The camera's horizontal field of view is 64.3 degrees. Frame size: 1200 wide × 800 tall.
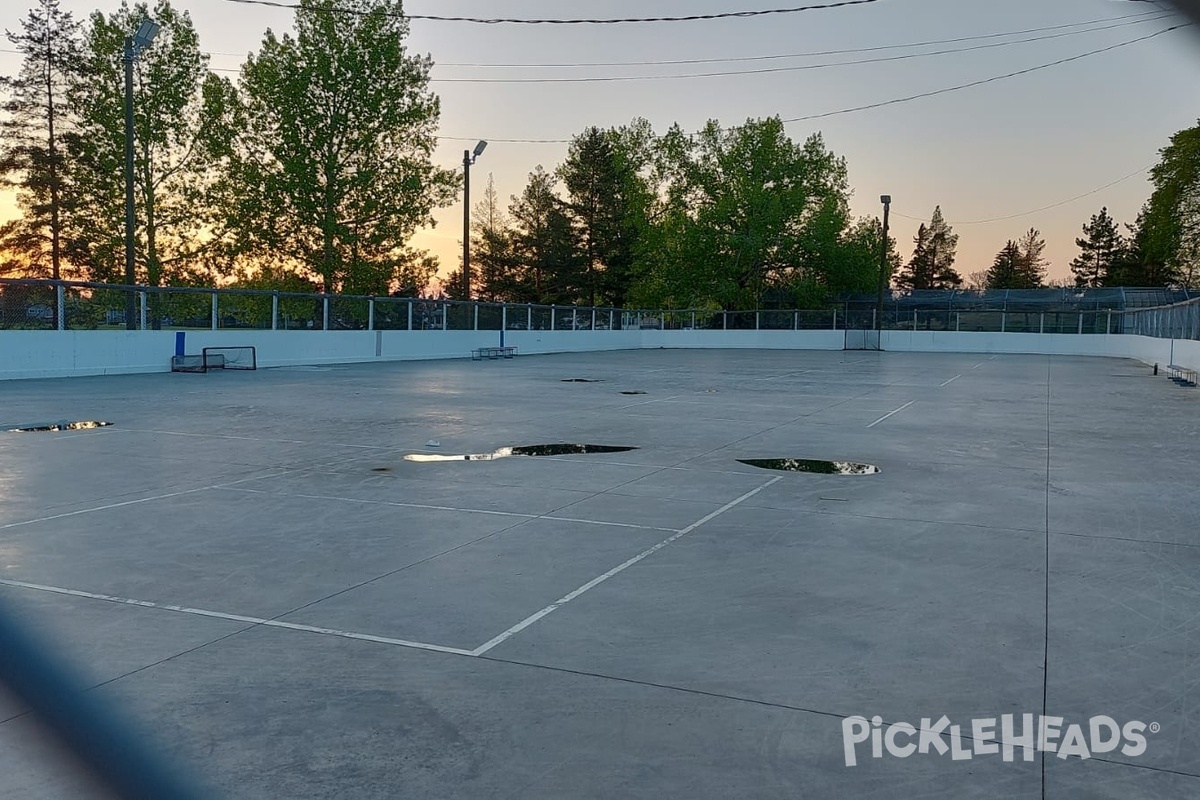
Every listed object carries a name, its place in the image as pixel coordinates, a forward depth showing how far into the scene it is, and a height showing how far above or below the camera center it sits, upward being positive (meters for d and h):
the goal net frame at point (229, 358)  27.59 -1.05
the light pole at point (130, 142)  25.39 +5.21
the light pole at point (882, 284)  55.03 +2.91
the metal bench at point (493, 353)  38.56 -1.10
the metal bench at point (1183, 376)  25.74 -1.13
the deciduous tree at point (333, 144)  53.53 +10.24
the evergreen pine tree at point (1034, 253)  141.50 +12.20
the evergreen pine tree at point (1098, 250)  128.38 +11.50
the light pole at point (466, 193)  41.34 +5.80
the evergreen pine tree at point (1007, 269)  133.25 +9.33
